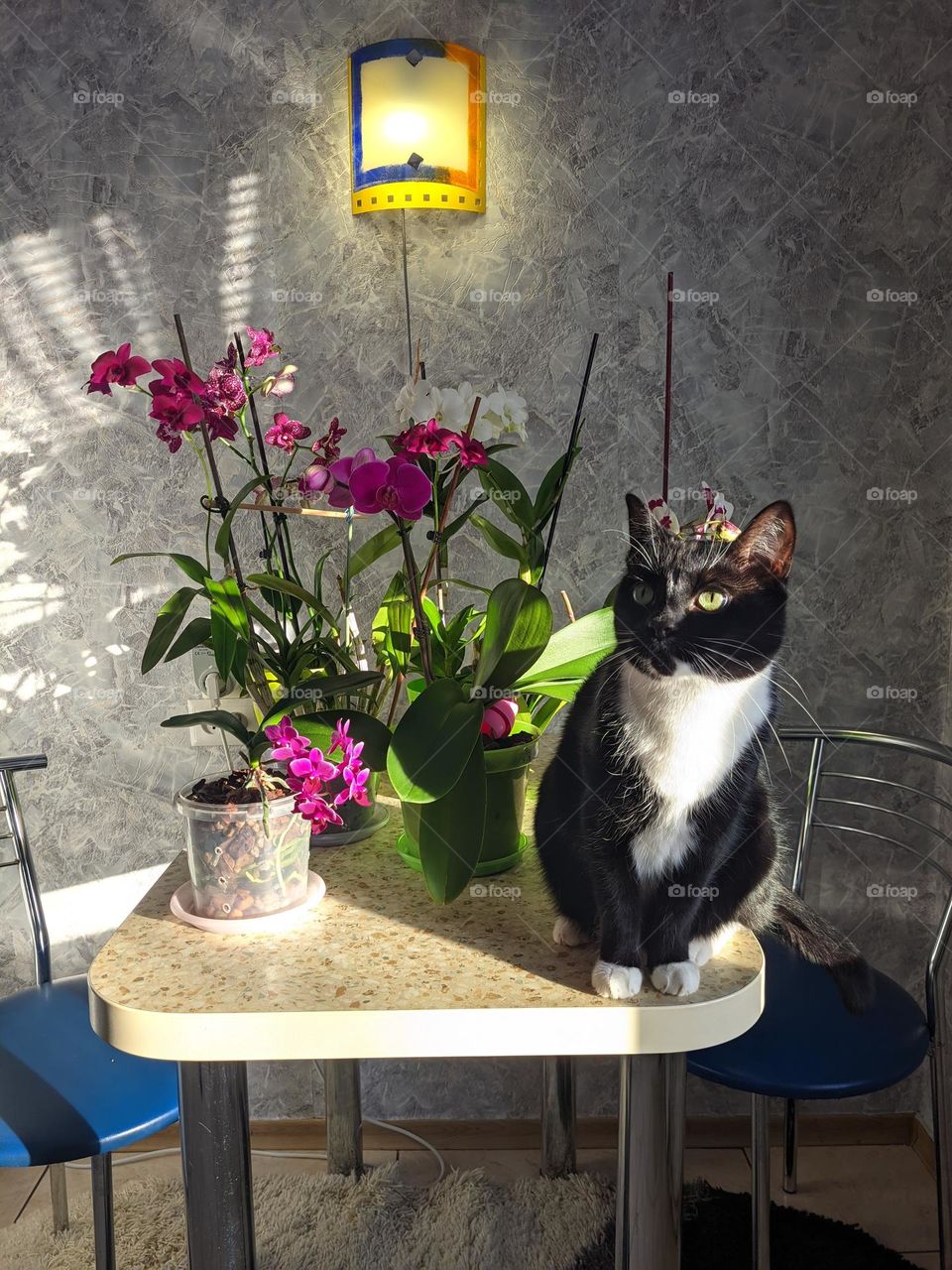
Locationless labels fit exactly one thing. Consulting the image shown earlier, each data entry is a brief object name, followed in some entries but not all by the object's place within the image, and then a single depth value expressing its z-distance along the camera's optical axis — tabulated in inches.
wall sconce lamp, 65.0
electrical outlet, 56.4
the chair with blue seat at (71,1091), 45.3
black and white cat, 31.0
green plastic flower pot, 43.1
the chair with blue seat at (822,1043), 49.5
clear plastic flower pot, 37.3
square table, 32.2
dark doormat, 63.1
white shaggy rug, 64.1
